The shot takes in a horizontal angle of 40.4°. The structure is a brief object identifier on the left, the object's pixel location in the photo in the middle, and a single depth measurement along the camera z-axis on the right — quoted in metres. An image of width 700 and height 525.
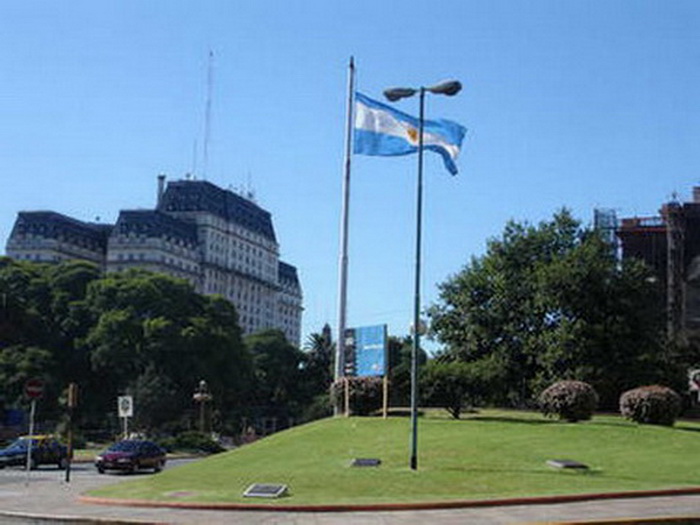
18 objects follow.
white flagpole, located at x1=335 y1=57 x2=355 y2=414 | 35.00
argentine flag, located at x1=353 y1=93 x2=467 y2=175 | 32.75
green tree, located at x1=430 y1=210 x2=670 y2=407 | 47.47
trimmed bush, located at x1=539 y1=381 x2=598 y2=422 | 34.25
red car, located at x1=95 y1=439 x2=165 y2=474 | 37.06
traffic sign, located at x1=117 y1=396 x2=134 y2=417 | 34.81
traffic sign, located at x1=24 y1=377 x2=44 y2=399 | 28.03
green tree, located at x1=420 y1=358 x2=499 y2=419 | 34.56
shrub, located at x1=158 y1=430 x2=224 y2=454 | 58.88
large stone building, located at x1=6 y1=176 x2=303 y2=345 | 154.00
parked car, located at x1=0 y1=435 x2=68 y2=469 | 43.59
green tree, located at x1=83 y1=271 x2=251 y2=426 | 89.44
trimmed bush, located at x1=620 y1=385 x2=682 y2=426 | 33.97
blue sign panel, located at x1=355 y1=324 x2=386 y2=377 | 33.91
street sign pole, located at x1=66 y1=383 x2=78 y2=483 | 30.31
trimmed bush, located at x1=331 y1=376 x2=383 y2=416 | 35.22
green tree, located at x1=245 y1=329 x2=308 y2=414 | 128.00
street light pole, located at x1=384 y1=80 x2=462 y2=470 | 23.80
